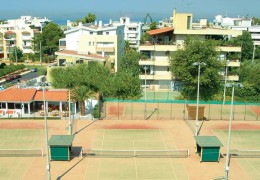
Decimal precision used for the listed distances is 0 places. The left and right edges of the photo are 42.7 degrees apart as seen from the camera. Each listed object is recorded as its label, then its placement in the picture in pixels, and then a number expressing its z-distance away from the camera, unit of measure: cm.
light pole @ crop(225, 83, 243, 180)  2597
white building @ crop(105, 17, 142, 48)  13850
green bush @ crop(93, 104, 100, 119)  4338
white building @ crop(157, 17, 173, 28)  16619
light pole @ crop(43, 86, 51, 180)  2555
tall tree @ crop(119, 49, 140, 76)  7275
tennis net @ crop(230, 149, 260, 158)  3250
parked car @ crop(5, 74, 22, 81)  8072
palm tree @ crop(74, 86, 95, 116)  4331
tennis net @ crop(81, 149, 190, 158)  3198
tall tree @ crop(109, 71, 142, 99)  4869
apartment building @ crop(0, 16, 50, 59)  11269
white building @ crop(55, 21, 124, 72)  7025
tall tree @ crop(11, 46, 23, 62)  10633
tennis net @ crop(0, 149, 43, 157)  3194
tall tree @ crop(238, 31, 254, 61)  9400
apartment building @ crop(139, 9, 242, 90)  5975
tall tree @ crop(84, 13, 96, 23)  12006
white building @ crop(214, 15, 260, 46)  12875
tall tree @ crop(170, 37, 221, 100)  5206
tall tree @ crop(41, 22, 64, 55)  11000
